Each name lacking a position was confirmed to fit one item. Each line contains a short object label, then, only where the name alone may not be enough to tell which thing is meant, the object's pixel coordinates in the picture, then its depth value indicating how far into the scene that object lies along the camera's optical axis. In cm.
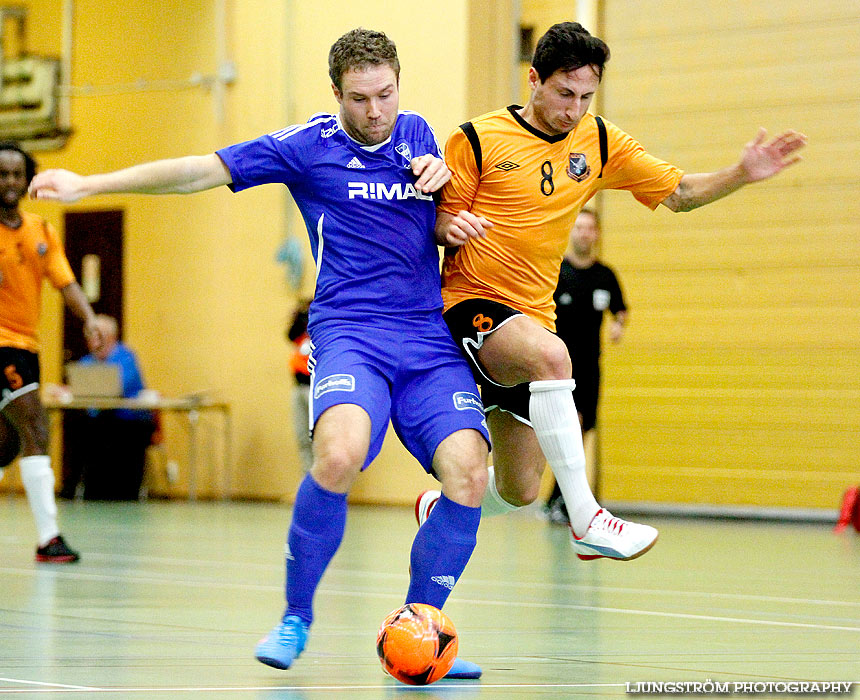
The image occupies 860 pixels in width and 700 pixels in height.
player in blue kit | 862
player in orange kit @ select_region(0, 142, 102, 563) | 1642
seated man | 3120
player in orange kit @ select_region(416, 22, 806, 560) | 995
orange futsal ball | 827
